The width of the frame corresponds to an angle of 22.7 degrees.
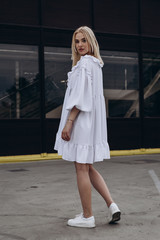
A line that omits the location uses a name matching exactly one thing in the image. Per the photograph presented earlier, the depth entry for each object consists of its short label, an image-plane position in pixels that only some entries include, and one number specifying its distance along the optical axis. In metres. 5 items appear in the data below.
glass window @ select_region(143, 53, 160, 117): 11.23
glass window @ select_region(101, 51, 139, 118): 10.71
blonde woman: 3.46
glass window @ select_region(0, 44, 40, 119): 9.58
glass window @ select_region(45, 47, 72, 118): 10.04
